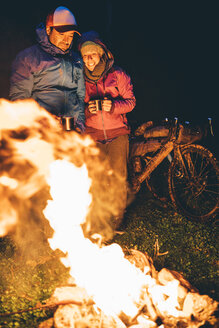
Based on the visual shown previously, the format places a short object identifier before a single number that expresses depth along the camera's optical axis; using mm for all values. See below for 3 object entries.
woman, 4641
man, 3928
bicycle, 5297
